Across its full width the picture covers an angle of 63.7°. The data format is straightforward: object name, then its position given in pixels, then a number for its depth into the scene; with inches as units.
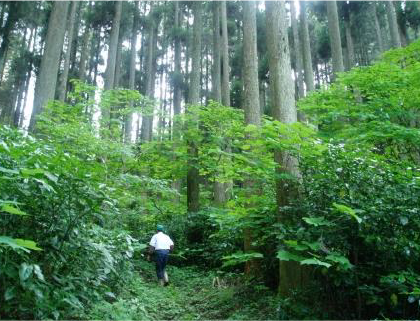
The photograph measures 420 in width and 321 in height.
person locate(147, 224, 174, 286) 302.8
